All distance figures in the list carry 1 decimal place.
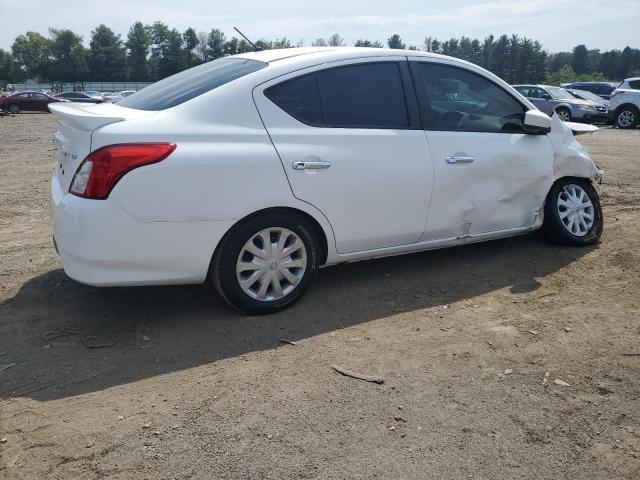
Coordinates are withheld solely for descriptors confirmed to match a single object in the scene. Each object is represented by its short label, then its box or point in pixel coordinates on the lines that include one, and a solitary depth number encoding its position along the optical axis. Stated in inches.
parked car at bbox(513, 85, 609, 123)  850.8
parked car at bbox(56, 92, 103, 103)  1653.1
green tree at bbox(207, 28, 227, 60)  3804.1
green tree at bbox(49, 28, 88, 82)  4628.4
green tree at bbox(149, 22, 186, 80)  4362.7
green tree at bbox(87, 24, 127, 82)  4628.4
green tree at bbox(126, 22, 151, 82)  4614.4
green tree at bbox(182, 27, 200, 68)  4288.9
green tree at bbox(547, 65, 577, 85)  3223.4
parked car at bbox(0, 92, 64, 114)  1457.9
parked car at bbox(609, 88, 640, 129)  792.9
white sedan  133.3
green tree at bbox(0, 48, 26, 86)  4232.3
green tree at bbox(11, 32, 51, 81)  4702.3
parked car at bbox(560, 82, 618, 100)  1118.4
